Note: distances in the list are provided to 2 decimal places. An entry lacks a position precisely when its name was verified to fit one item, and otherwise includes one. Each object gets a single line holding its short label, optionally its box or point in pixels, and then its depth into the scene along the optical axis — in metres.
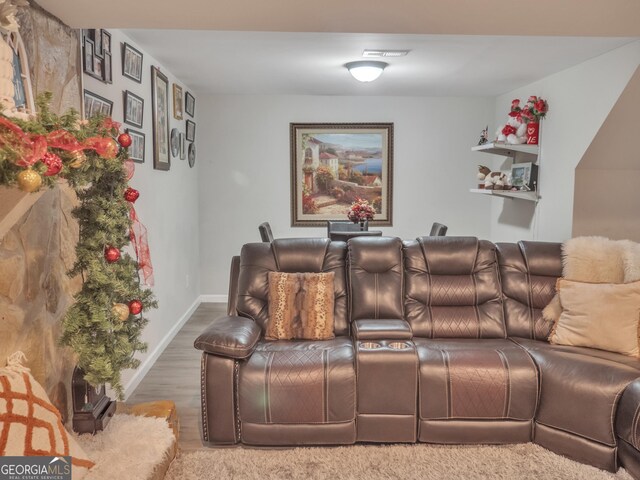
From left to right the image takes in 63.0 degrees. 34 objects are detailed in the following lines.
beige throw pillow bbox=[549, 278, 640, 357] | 2.85
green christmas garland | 2.03
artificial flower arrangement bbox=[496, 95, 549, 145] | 4.74
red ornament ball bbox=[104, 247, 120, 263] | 2.10
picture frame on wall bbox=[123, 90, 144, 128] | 3.52
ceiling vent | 3.85
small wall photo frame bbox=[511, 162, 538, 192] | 4.81
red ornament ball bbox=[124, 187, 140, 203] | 2.20
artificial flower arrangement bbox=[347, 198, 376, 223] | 5.00
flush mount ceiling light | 4.18
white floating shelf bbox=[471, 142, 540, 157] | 4.89
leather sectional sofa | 2.57
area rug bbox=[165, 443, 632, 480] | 2.53
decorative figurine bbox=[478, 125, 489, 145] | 5.39
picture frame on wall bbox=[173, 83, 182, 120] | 4.84
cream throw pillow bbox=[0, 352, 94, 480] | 1.72
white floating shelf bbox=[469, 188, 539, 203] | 4.82
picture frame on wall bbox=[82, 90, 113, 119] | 2.85
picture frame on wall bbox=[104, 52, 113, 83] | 3.12
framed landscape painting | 6.12
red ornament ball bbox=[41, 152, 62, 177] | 1.52
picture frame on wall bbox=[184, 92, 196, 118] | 5.36
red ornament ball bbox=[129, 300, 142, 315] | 2.23
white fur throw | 3.08
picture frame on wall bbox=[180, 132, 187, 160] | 5.14
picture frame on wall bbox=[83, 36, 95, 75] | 2.83
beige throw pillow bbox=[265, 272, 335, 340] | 3.15
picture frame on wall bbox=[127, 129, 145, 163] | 3.61
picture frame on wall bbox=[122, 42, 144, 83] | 3.47
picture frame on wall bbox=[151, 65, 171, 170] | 4.13
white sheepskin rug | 2.06
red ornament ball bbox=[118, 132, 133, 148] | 2.07
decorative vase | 4.83
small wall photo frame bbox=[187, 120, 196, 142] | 5.46
